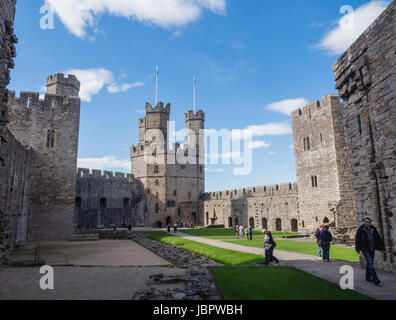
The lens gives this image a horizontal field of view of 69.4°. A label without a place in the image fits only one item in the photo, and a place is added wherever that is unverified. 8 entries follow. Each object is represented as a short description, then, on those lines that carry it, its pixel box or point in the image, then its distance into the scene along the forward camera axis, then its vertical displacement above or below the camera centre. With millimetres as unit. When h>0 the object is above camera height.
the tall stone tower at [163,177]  40219 +4363
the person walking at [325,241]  9430 -1203
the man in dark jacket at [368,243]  6184 -845
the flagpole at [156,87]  46331 +19783
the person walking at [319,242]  10139 -1299
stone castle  7711 +2359
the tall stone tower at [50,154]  21141 +4128
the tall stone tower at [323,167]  21203 +2988
